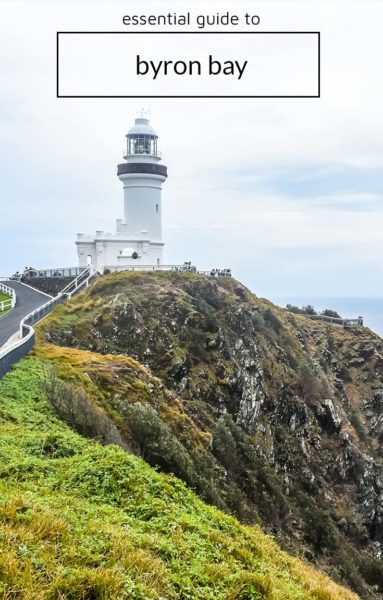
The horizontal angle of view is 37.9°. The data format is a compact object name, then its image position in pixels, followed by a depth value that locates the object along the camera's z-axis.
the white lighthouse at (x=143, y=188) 54.66
